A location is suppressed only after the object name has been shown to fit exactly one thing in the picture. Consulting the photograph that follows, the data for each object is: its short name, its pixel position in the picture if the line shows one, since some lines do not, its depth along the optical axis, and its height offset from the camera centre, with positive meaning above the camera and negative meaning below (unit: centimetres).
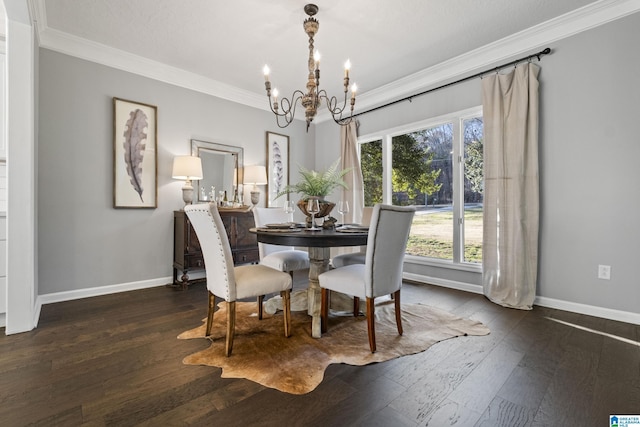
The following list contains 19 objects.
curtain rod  284 +149
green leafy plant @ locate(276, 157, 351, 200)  277 +23
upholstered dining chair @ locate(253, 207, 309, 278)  265 -42
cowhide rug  169 -92
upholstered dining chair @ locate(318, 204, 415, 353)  192 -41
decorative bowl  248 +3
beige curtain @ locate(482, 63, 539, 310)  283 +24
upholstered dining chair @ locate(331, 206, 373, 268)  283 -47
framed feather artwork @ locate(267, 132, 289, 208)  463 +71
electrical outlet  252 -52
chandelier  235 +106
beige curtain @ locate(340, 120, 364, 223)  453 +47
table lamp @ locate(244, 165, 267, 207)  423 +49
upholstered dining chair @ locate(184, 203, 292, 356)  188 -45
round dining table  193 -20
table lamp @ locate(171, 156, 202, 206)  350 +47
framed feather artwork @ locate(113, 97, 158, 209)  329 +63
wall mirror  390 +58
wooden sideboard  344 -40
